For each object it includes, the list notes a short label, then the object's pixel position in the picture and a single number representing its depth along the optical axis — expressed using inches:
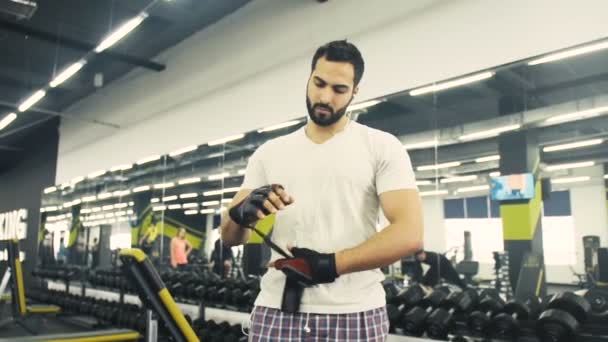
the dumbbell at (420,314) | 121.6
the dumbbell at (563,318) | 97.7
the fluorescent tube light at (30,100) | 281.4
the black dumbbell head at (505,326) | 108.0
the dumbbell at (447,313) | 118.6
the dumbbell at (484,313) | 112.8
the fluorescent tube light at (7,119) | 349.5
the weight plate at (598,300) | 103.6
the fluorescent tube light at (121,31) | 190.5
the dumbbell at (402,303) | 125.6
